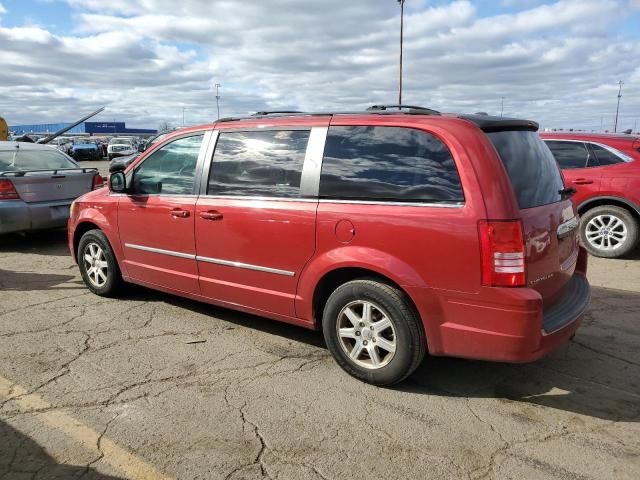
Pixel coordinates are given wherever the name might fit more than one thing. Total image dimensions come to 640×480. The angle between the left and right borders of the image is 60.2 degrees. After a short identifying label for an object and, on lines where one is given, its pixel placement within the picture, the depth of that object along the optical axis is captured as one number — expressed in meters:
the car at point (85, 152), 42.39
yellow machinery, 25.50
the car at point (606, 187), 7.32
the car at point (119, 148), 40.52
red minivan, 3.17
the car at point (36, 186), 7.75
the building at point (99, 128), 115.18
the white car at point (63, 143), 45.19
